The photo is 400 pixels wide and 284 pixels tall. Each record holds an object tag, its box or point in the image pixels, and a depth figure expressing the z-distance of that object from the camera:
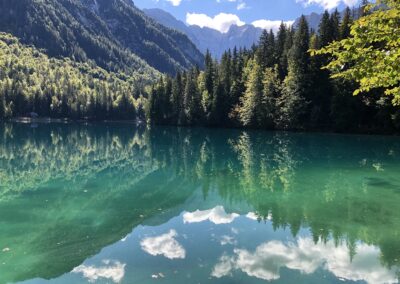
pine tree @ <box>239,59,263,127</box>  87.00
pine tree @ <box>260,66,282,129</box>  85.19
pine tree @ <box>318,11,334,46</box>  81.81
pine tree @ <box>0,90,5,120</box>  160.25
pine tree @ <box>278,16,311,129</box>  79.12
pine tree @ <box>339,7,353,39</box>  80.19
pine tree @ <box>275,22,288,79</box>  91.00
